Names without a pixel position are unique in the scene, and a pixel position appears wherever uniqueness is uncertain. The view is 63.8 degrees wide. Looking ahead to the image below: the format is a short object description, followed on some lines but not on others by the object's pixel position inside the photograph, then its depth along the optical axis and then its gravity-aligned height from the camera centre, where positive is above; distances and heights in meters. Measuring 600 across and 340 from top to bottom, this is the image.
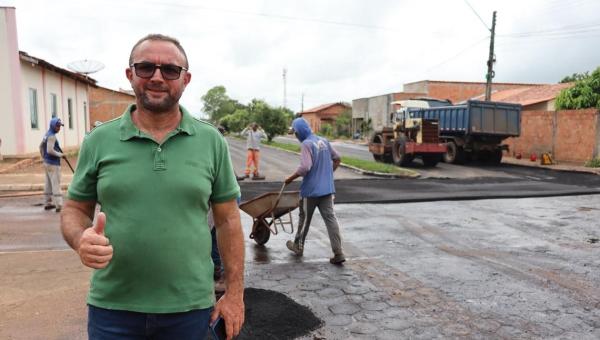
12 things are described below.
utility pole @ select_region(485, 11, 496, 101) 24.05 +3.57
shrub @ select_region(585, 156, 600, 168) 19.11 -1.19
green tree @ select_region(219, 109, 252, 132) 53.88 +1.54
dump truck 19.59 +0.21
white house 16.14 +1.47
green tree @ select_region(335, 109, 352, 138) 54.47 +0.73
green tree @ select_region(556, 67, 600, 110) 22.30 +1.82
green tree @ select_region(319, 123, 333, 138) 56.87 +0.39
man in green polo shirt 1.91 -0.29
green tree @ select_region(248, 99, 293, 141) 37.28 +1.11
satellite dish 25.25 +3.33
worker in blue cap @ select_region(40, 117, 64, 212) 8.80 -0.53
